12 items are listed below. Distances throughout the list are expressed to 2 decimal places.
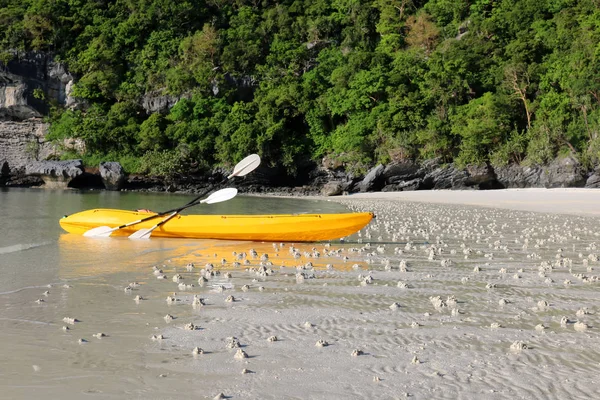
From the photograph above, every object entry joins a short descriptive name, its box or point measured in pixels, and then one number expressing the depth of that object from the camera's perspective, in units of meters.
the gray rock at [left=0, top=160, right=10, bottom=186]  47.03
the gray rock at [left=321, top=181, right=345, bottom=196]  37.91
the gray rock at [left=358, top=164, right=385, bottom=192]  37.53
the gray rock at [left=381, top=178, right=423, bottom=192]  37.03
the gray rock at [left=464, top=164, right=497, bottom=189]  35.78
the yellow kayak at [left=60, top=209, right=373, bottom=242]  10.47
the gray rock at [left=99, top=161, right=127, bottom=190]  42.88
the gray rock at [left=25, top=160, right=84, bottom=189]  42.44
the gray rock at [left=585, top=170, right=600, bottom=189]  31.58
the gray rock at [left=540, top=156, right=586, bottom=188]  32.44
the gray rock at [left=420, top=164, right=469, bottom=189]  35.91
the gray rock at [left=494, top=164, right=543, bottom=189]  34.19
